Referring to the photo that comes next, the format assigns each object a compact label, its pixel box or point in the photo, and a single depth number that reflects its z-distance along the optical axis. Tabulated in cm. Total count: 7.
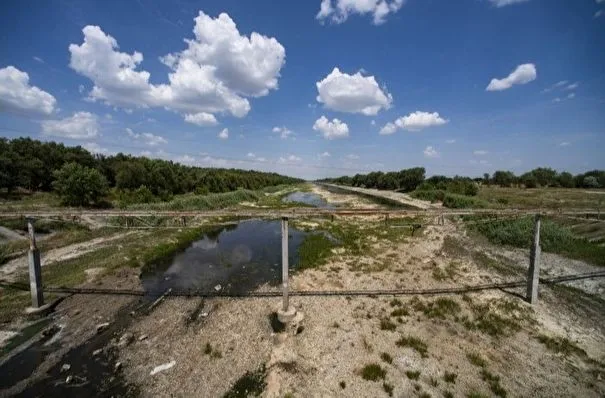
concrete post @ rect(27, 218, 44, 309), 1195
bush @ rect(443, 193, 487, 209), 4191
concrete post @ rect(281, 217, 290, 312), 1112
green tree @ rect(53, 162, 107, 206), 3691
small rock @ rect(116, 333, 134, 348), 1060
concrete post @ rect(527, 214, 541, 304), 1234
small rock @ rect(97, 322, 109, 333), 1145
